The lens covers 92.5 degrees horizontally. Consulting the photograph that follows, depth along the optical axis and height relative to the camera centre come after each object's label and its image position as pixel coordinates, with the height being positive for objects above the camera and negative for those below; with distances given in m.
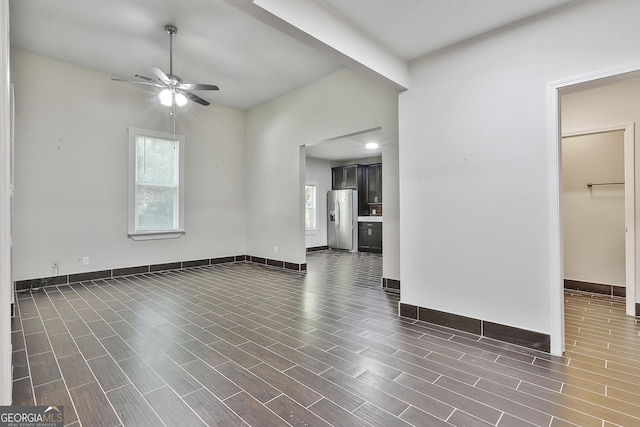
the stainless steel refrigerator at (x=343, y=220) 8.41 -0.11
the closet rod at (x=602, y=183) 3.81 +0.40
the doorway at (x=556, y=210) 2.29 +0.04
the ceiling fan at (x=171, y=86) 3.46 +1.55
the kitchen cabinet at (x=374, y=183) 8.49 +0.93
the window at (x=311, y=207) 8.74 +0.25
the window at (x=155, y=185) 5.02 +0.56
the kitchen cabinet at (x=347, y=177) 8.68 +1.14
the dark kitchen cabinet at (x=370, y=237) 7.95 -0.56
